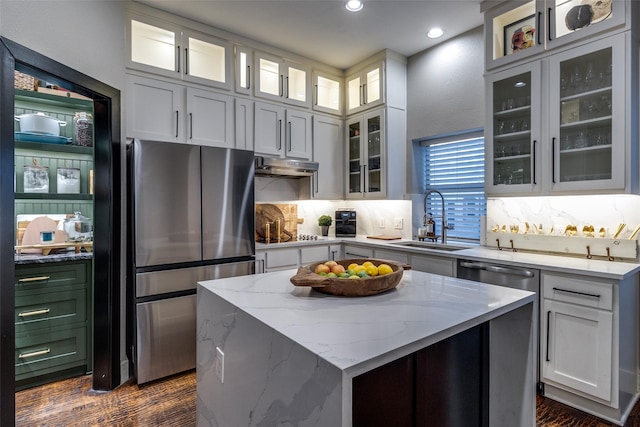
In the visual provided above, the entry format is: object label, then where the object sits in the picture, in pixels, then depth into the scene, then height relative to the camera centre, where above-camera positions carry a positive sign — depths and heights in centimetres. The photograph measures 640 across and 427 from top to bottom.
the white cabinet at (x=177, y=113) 279 +87
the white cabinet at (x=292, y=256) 326 -48
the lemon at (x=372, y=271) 152 -28
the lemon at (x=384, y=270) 156 -28
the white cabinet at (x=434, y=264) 281 -48
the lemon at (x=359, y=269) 154 -28
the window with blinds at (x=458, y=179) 341 +33
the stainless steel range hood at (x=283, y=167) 330 +44
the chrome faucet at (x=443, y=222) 347 -14
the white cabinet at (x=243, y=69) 335 +143
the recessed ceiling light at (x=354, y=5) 278 +173
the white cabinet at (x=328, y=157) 400 +65
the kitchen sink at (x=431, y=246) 325 -37
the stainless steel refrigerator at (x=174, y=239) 246 -23
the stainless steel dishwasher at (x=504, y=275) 230 -49
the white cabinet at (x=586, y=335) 199 -80
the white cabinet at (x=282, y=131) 351 +86
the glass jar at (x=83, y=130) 264 +63
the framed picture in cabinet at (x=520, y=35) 268 +144
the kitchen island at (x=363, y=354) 91 -50
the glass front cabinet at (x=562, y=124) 221 +64
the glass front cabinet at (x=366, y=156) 381 +65
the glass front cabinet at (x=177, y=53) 287 +146
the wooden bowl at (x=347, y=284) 138 -31
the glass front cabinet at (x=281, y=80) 353 +146
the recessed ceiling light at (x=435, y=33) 325 +175
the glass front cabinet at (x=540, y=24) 224 +139
